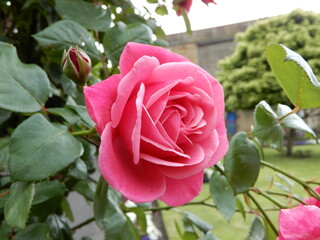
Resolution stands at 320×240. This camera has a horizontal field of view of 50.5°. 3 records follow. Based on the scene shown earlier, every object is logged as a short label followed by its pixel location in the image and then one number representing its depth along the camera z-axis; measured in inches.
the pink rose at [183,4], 17.6
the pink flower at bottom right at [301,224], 7.6
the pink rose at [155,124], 7.4
